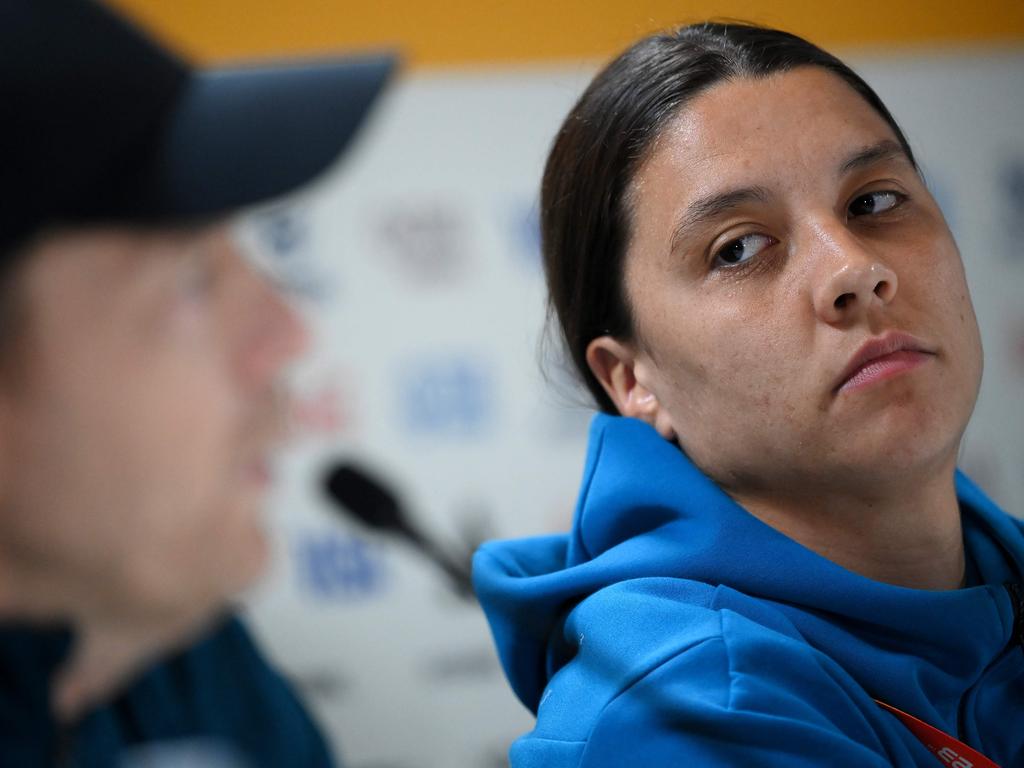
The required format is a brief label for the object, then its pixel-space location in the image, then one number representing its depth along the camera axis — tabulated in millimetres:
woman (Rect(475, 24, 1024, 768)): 2366
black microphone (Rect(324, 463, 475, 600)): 2187
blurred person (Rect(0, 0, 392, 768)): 1878
